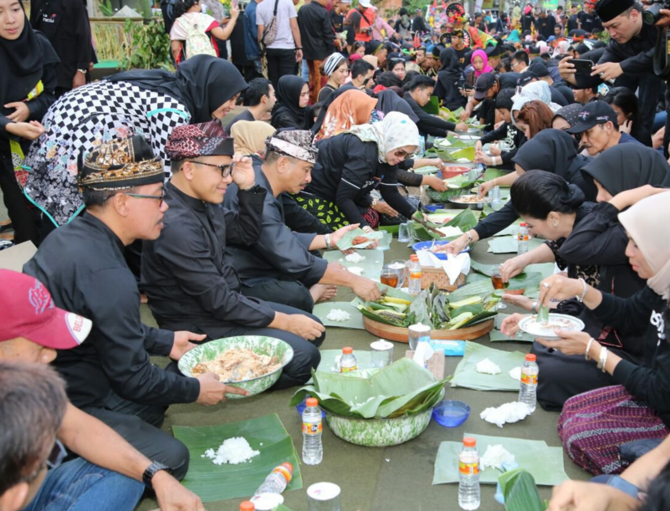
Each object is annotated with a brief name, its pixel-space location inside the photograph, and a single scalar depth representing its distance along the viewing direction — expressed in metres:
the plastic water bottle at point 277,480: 2.62
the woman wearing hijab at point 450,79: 13.11
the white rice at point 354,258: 5.31
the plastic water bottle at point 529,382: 3.16
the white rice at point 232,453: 2.90
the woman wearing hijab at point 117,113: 4.09
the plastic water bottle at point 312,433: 2.81
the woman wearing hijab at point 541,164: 4.97
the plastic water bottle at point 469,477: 2.54
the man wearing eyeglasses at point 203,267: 3.33
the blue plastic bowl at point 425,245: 5.26
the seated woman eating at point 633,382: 2.55
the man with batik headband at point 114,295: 2.52
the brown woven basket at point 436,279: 4.55
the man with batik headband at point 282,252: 4.18
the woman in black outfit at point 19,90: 4.42
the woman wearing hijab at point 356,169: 5.66
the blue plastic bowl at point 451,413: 3.12
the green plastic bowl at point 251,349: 3.00
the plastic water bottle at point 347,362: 3.42
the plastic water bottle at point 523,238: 5.41
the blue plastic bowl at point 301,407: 3.24
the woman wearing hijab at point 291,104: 7.86
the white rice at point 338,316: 4.38
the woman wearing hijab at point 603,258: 3.16
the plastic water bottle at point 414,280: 4.52
